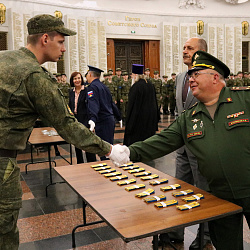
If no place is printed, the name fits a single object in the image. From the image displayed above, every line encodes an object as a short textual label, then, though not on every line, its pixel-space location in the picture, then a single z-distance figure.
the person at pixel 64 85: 13.14
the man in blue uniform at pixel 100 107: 5.21
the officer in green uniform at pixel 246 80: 18.12
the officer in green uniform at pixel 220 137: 2.16
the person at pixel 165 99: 16.31
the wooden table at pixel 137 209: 1.71
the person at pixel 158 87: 15.32
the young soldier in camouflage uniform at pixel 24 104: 1.95
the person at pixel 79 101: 5.86
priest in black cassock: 5.83
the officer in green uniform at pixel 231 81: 17.65
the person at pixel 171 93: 16.03
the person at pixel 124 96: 14.38
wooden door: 17.94
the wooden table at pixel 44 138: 4.70
